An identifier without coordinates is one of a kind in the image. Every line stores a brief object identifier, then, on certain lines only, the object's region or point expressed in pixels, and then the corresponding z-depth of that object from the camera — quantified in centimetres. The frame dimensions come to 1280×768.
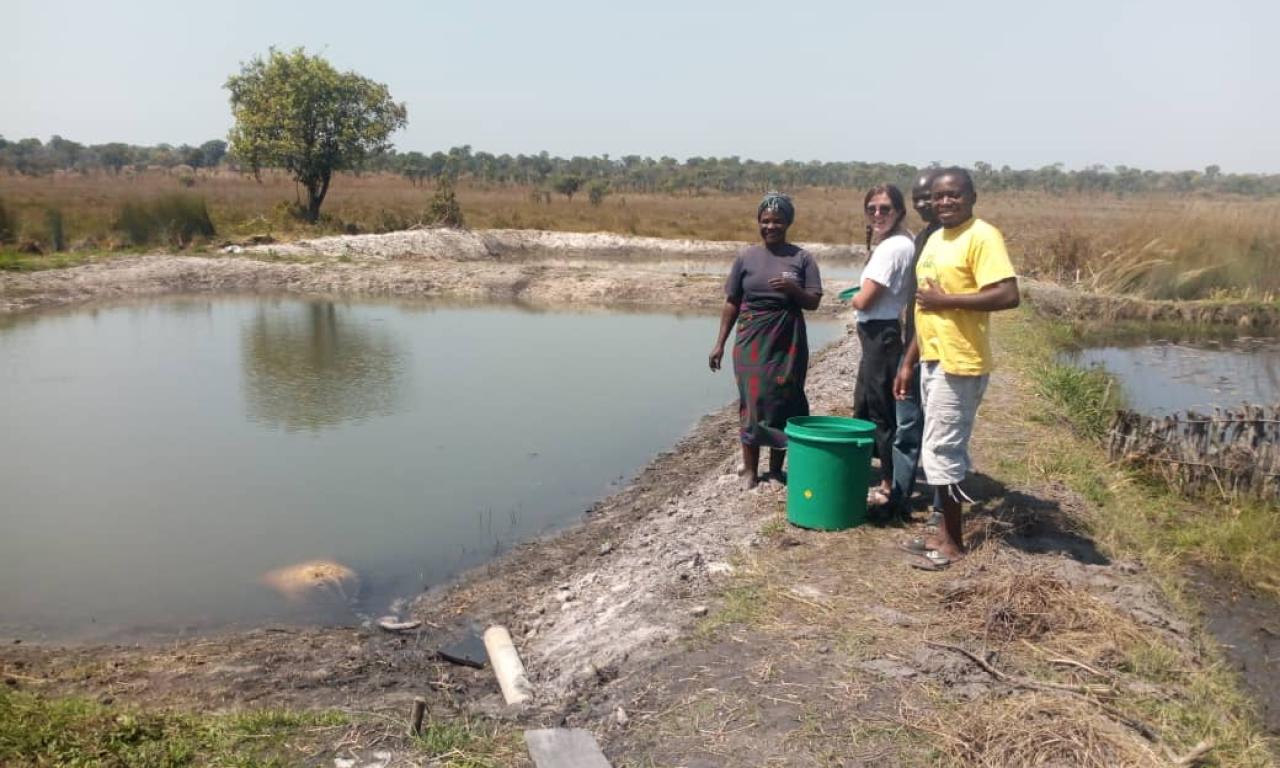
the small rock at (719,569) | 445
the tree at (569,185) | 4434
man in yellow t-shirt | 395
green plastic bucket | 468
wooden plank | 294
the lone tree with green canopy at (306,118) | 2508
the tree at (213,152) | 7568
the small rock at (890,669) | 339
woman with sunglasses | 468
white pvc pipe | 382
